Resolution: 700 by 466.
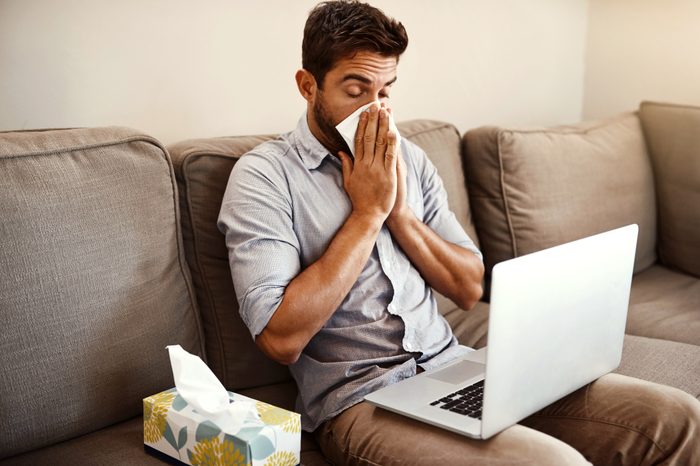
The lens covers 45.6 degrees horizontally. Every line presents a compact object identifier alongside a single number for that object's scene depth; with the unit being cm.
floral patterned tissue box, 116
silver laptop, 117
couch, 132
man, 140
